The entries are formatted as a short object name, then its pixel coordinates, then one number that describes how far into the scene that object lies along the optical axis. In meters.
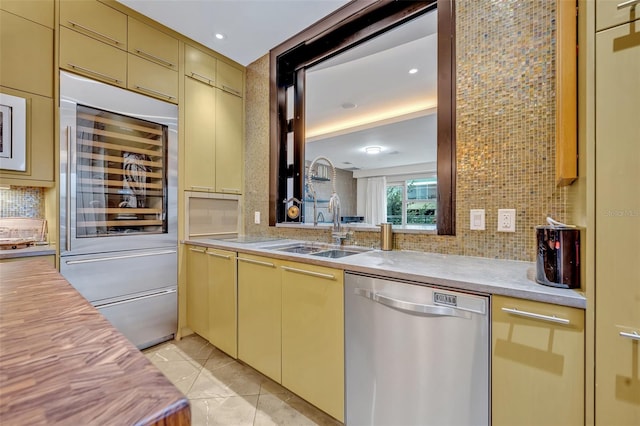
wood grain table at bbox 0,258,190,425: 0.32
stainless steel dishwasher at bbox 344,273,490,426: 1.05
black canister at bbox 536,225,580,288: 0.94
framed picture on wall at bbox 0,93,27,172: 1.69
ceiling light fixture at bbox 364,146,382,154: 4.67
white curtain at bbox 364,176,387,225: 3.71
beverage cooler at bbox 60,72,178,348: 1.94
